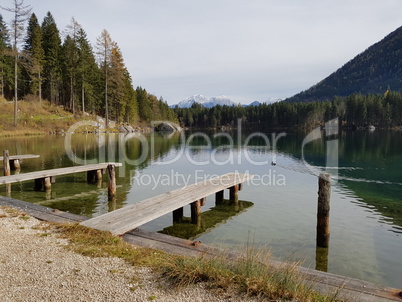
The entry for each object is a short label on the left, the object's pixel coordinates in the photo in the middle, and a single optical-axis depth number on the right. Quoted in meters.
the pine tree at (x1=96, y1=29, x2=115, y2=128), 65.12
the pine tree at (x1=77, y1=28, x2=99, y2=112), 71.19
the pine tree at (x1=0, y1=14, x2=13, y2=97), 64.38
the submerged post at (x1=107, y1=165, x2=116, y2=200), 16.81
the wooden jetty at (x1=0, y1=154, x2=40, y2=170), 24.38
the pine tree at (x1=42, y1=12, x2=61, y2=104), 70.12
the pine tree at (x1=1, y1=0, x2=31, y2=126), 49.44
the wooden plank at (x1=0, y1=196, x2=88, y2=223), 10.16
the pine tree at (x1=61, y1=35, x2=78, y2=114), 69.88
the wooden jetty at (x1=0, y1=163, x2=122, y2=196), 16.83
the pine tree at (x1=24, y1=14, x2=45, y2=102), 66.50
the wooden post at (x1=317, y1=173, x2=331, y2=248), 10.96
